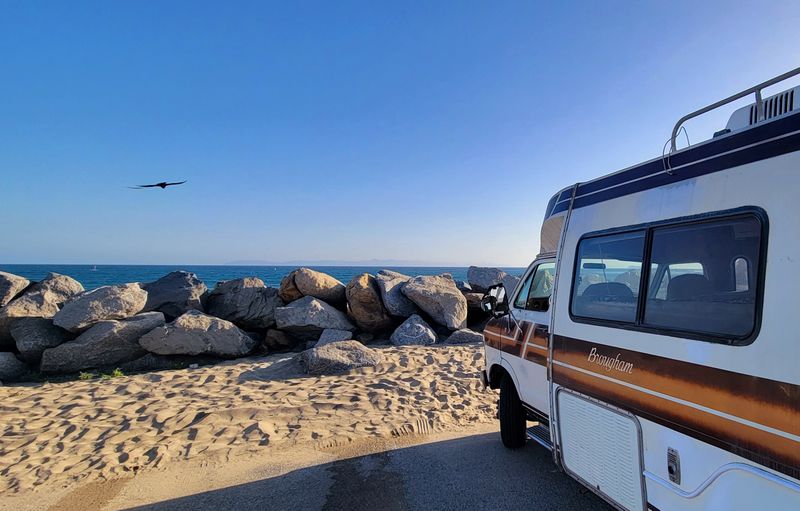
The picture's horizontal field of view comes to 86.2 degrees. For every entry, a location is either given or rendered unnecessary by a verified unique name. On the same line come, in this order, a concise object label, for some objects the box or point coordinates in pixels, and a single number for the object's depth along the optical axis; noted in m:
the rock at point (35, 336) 9.92
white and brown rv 2.09
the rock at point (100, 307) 10.15
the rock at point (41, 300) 10.54
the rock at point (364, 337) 12.17
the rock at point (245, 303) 12.48
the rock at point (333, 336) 11.04
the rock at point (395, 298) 12.52
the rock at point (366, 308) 12.39
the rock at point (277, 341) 11.93
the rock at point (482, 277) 15.61
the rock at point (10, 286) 11.20
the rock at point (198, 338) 10.05
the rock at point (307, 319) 11.76
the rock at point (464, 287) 15.69
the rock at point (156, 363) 9.94
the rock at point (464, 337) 11.58
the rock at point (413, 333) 11.47
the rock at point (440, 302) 12.24
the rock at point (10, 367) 9.38
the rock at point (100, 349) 9.62
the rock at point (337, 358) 8.69
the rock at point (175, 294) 12.42
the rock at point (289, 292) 12.95
